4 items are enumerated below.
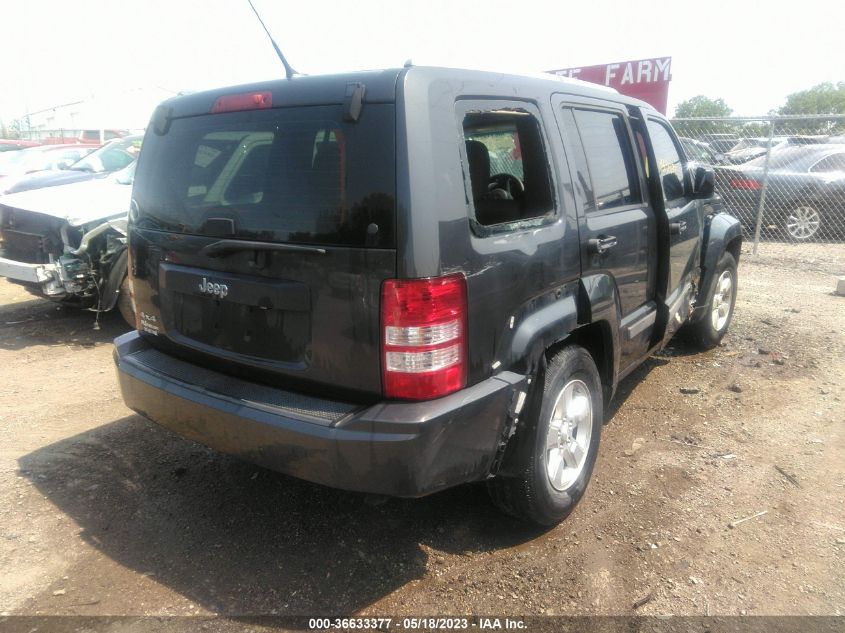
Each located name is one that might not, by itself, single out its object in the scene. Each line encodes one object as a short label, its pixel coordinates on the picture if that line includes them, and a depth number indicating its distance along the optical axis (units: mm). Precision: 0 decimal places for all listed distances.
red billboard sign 13930
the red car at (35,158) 11305
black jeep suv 2131
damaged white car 5363
